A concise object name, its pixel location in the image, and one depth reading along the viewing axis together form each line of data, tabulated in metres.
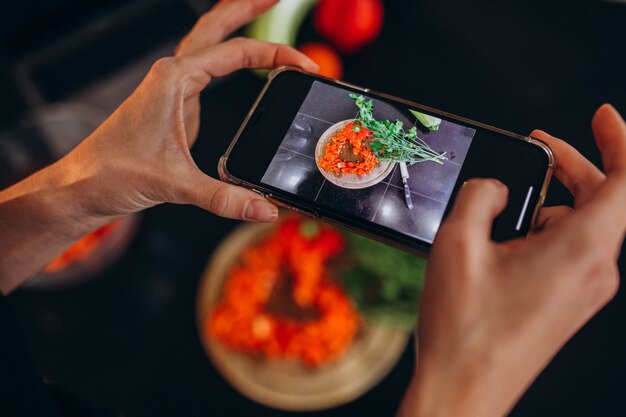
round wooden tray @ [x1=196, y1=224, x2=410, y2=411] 0.52
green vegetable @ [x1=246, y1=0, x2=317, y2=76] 0.59
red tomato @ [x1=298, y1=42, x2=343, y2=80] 0.58
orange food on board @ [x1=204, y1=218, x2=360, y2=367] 0.53
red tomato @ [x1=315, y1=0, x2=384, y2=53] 0.58
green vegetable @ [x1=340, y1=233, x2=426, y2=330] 0.52
